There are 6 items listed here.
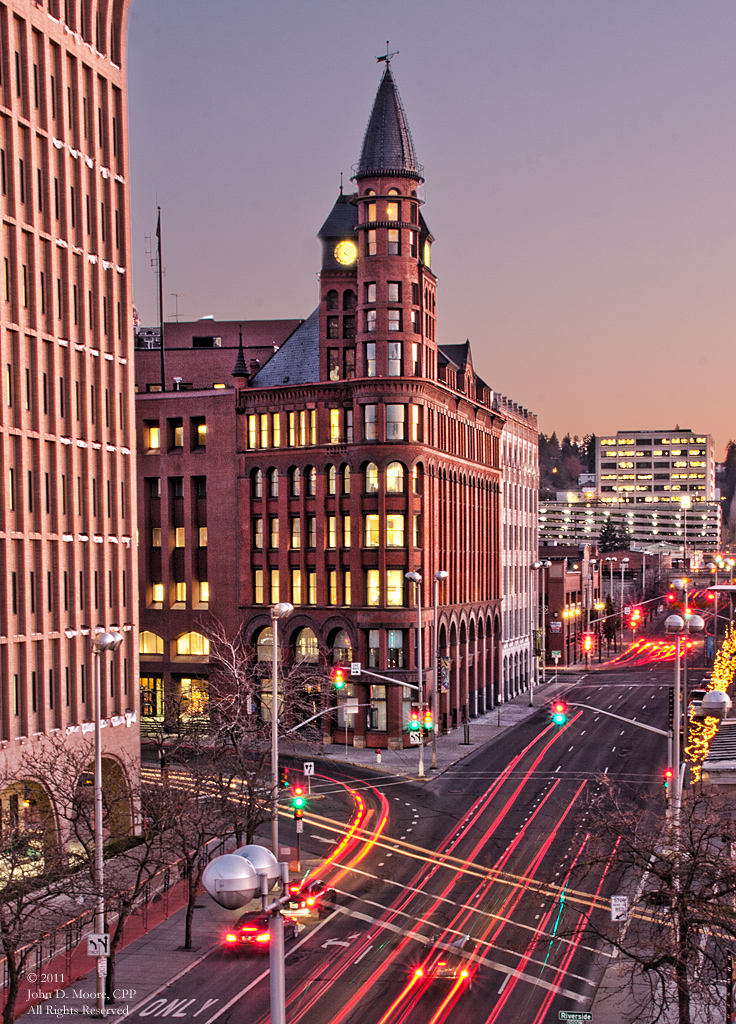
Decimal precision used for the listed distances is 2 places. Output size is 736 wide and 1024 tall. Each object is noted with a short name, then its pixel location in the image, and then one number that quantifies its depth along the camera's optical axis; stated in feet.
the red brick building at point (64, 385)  152.35
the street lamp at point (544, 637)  411.66
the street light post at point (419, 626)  213.66
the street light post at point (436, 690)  255.91
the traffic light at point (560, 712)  201.57
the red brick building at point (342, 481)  254.47
